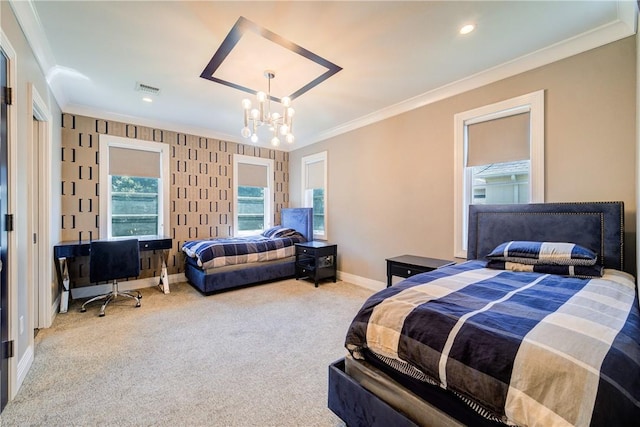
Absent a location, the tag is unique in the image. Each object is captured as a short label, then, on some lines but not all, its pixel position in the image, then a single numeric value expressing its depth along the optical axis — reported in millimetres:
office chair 3037
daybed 3723
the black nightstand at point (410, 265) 2841
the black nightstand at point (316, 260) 4195
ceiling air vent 3041
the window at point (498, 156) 2492
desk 3094
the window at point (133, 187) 3871
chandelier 2576
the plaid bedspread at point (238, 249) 3744
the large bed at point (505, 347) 793
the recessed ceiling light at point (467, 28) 2096
